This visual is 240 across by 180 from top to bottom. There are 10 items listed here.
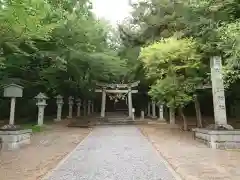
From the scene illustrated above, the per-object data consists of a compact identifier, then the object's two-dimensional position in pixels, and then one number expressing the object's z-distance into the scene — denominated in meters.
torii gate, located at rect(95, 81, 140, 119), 17.15
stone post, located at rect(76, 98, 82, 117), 17.68
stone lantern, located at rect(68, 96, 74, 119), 16.11
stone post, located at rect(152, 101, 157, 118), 18.61
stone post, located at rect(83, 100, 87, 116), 19.48
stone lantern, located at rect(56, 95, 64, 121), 14.21
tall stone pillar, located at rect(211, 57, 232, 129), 7.52
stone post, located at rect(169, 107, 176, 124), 14.08
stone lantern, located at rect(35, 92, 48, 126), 11.55
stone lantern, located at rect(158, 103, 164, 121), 16.36
